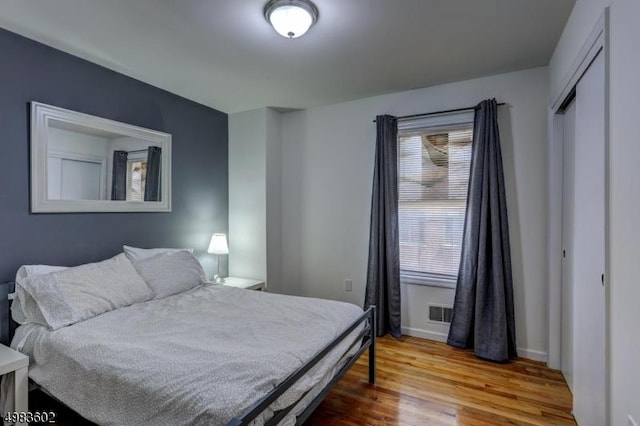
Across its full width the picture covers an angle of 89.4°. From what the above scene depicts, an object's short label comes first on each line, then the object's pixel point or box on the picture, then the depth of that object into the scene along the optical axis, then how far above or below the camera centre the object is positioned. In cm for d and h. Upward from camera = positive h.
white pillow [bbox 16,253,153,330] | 200 -53
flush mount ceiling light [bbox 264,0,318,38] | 188 +118
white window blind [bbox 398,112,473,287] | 312 +19
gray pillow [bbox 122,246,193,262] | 275 -35
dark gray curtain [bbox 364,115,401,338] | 328 -24
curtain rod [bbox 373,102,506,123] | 300 +98
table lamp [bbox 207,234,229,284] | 352 -37
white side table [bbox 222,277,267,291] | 347 -78
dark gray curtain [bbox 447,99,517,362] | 279 -38
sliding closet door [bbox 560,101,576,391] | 229 -17
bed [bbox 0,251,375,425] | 130 -71
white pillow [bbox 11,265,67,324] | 205 -57
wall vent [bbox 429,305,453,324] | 317 -100
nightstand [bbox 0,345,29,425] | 176 -91
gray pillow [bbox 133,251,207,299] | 264 -52
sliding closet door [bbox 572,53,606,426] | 158 -21
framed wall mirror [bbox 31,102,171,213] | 238 +40
